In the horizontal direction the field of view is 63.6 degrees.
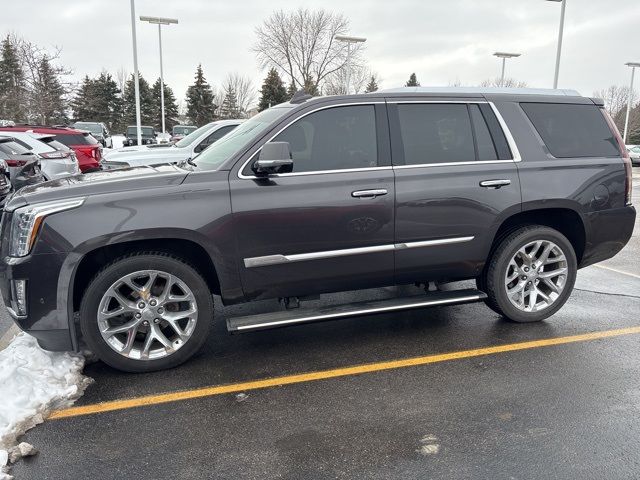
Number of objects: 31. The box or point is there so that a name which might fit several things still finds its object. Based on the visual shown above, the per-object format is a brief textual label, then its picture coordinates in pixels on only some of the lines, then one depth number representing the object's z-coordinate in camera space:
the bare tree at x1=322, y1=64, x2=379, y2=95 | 50.46
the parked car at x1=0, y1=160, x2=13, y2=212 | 7.71
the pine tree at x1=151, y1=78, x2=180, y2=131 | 65.06
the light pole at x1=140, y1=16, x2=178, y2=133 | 23.25
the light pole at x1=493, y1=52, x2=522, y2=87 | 29.80
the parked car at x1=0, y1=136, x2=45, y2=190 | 8.54
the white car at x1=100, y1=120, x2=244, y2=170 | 9.53
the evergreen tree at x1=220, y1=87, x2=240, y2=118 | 65.25
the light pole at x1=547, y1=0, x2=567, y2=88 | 23.03
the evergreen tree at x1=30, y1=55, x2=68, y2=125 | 32.31
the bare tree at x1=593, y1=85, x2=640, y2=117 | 69.81
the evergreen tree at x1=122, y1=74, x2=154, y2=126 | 62.78
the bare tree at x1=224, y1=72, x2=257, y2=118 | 65.81
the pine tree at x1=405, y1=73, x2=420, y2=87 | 72.31
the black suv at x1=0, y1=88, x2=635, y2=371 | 3.43
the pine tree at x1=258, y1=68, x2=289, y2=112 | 52.16
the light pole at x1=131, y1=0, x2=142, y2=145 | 20.31
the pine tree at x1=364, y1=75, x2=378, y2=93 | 61.88
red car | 14.44
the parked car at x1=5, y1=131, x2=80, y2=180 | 11.18
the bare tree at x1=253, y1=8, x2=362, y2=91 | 47.81
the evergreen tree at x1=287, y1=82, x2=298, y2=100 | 50.46
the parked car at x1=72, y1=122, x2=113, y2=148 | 28.67
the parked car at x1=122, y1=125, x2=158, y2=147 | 33.41
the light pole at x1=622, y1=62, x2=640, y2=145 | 38.73
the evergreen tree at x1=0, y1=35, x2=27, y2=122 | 32.91
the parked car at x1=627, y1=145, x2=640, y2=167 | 32.55
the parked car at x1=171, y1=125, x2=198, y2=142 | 40.17
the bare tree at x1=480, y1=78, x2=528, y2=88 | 59.74
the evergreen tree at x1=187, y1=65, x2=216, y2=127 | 61.09
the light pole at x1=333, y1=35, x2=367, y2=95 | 26.73
